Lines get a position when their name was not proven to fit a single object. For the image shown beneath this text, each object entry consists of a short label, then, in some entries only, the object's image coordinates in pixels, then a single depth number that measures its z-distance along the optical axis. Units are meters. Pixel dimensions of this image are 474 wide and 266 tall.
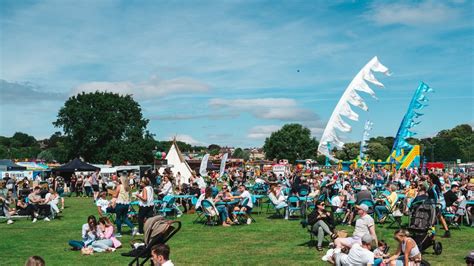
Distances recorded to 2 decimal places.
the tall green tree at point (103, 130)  57.91
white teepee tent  36.28
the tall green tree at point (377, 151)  115.62
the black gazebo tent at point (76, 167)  33.61
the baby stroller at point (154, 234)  7.24
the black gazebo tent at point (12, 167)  40.90
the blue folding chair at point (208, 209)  14.83
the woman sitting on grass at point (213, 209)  14.91
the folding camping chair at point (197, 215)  16.08
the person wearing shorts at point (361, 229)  8.81
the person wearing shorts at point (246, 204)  15.51
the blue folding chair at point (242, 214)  15.34
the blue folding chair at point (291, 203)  15.75
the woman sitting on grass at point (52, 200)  17.85
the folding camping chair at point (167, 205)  16.16
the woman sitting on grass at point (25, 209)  17.64
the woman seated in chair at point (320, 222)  11.05
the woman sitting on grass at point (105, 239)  11.15
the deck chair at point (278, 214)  16.18
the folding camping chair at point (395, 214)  13.87
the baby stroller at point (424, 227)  10.07
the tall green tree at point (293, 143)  95.31
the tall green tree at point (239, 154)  176.11
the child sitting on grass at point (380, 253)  7.85
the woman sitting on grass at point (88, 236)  11.27
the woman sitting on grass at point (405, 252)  7.86
